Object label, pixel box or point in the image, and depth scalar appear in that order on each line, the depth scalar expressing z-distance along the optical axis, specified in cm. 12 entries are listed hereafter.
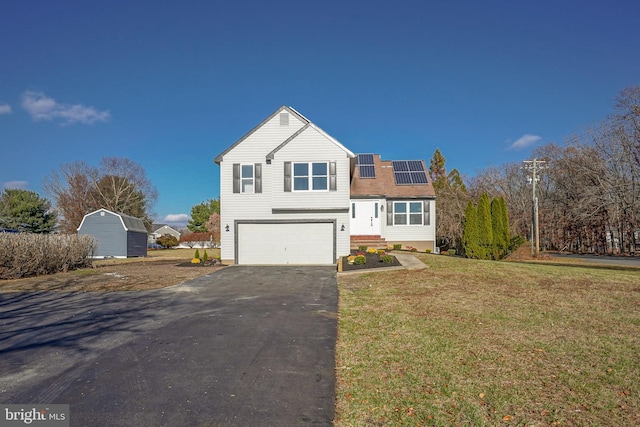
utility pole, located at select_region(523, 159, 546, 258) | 2259
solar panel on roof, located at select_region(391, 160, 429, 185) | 2531
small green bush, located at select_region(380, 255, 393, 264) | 1555
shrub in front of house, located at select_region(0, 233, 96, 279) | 1644
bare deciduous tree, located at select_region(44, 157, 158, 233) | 4559
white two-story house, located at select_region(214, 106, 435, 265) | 1872
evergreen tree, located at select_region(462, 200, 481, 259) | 1831
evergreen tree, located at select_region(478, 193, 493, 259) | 1794
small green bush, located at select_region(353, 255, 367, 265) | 1588
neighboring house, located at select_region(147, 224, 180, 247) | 8246
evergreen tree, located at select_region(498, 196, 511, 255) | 1800
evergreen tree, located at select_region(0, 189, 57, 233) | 4116
